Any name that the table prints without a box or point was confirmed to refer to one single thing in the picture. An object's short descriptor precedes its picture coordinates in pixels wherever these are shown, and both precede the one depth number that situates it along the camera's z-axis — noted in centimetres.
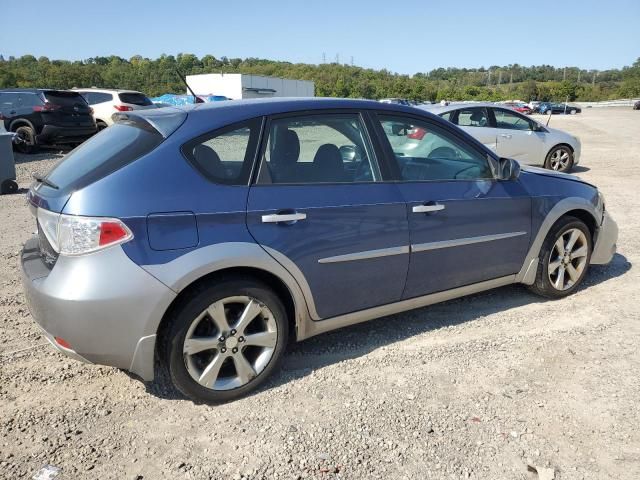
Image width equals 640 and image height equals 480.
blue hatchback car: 255
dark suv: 1389
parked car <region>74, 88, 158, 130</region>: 1711
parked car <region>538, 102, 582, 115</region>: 5928
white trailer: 5666
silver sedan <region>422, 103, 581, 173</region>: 1055
